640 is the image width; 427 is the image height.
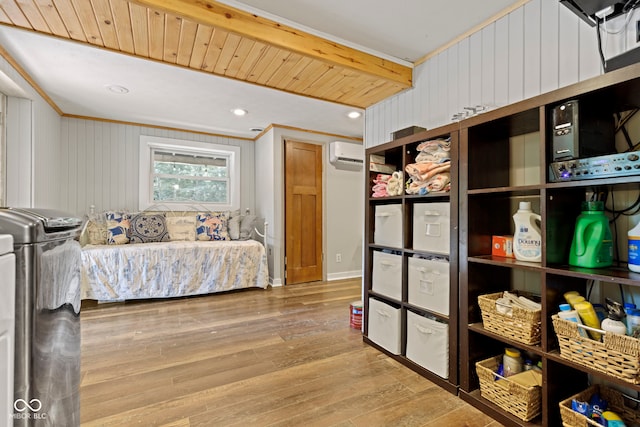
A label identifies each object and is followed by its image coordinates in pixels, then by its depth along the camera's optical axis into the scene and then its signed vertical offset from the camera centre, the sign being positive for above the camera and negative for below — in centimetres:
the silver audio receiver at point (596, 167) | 103 +18
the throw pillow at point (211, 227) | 409 -18
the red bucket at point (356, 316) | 263 -90
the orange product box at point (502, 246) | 157 -17
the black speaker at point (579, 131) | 120 +35
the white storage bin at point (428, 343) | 170 -78
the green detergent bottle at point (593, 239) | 122 -10
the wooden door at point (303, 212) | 420 +3
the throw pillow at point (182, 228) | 402 -19
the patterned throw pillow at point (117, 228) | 362 -18
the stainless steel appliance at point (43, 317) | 68 -28
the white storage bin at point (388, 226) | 207 -8
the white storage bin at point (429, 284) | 172 -43
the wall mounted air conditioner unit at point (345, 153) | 440 +92
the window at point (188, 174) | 410 +58
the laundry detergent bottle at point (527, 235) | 141 -10
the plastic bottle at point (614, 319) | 107 -40
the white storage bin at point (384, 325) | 202 -80
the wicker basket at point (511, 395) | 133 -85
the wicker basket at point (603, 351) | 101 -50
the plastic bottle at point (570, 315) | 115 -41
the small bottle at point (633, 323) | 108 -40
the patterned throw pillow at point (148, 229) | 373 -19
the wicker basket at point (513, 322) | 133 -51
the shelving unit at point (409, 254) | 166 -26
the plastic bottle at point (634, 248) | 110 -13
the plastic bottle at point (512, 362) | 151 -76
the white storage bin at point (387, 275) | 204 -44
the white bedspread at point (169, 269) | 323 -65
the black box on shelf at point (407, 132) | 200 +57
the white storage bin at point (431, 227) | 174 -8
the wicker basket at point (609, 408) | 117 -80
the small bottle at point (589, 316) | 116 -40
